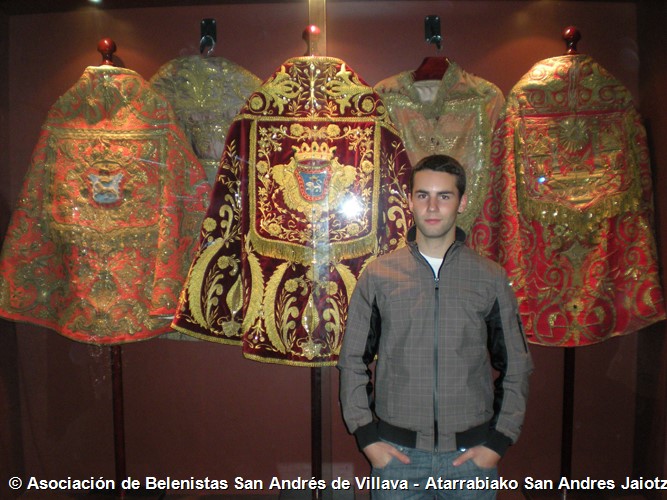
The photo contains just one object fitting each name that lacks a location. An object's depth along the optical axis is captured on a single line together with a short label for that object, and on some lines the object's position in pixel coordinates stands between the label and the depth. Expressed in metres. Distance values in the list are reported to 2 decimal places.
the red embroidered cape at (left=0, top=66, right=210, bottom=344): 2.39
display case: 2.45
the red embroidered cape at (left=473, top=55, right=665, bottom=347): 2.30
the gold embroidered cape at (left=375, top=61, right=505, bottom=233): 2.35
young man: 1.70
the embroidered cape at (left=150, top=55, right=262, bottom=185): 2.48
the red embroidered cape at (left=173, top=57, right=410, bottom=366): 2.15
